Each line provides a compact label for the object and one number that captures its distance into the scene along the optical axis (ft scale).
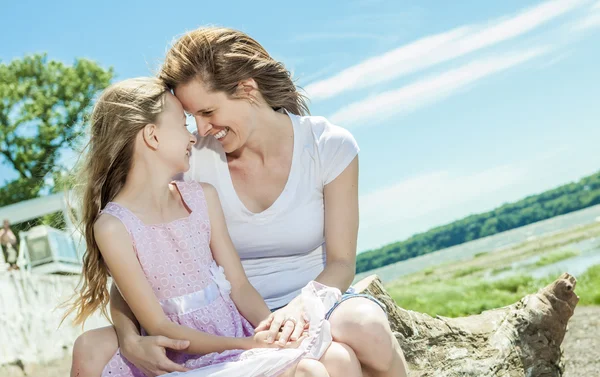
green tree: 75.10
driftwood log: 12.42
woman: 9.77
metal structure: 46.65
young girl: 8.54
